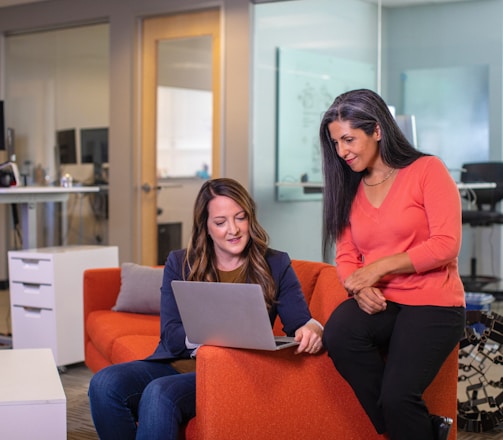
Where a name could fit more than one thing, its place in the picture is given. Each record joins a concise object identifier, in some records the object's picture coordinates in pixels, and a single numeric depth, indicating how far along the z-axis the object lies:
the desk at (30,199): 5.25
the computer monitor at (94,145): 7.05
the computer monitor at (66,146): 7.34
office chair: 5.29
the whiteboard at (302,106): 5.88
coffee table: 2.74
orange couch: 2.38
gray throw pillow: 4.29
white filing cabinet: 4.82
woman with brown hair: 2.61
